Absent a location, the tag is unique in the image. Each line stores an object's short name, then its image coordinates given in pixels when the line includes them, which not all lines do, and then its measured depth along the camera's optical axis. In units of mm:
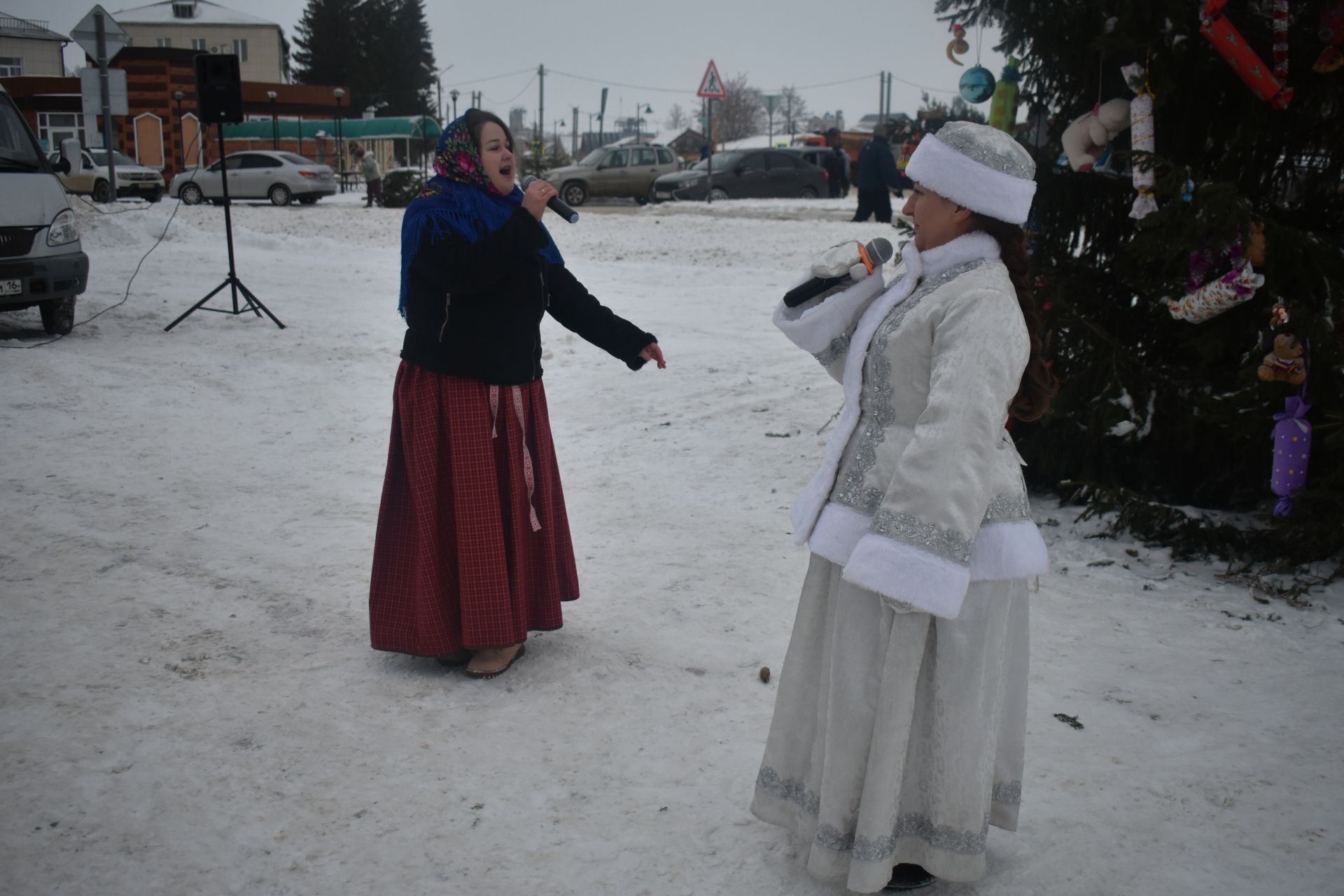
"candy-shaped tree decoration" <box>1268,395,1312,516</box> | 4105
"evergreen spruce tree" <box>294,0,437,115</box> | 55406
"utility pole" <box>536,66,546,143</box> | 39312
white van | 8039
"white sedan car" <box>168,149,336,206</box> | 23938
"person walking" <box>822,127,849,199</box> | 23641
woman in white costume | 2039
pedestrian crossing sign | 19250
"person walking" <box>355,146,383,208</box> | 23453
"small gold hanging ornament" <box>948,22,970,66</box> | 5051
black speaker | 8898
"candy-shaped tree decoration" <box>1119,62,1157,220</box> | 4324
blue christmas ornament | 4926
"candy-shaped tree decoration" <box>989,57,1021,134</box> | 5000
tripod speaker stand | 8922
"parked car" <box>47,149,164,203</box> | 24734
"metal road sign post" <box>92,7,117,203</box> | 12047
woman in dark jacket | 3232
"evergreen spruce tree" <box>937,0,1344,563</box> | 4086
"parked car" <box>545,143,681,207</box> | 24734
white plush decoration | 4539
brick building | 39094
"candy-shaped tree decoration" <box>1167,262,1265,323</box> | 4051
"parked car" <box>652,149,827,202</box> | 23625
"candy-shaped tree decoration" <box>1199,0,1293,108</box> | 4059
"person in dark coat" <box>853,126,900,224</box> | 16422
